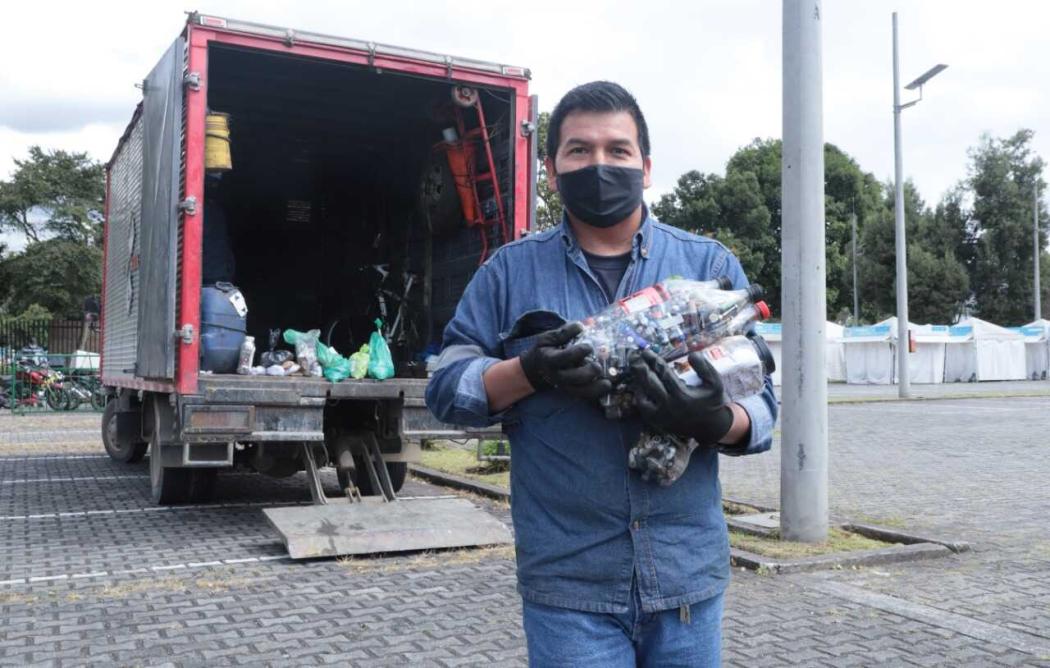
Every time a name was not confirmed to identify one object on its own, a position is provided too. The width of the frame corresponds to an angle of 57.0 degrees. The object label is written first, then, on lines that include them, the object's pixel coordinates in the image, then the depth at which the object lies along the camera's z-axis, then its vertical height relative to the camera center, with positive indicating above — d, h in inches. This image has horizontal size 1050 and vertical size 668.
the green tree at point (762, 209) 1867.6 +348.3
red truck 273.1 +55.8
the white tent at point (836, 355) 1472.7 +41.1
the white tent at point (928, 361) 1456.7 +32.0
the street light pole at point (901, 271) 879.7 +101.4
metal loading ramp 249.1 -40.5
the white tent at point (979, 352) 1476.4 +48.0
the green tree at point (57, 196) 1756.9 +329.2
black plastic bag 303.9 +5.7
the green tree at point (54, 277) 1685.5 +170.7
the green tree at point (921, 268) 1795.0 +215.6
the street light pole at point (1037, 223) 1673.2 +281.8
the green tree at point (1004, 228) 1791.3 +289.5
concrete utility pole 256.1 +24.2
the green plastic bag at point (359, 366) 297.7 +3.4
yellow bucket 287.9 +69.1
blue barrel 286.7 +13.9
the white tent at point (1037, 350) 1563.7 +54.8
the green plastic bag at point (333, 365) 292.8 +3.6
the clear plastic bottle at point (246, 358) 294.5 +5.4
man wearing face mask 74.0 -3.1
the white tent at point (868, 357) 1432.1 +37.3
